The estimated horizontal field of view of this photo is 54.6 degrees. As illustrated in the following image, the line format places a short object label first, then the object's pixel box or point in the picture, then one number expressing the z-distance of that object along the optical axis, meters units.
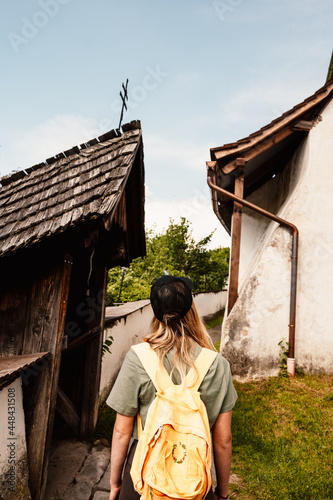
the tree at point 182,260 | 16.80
